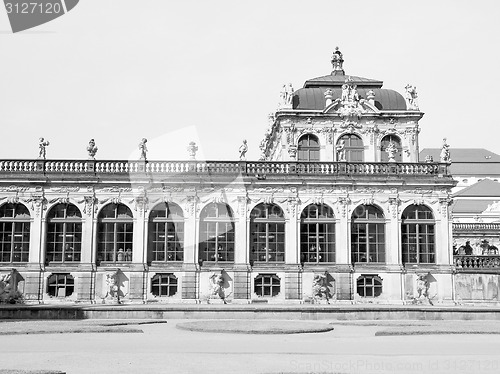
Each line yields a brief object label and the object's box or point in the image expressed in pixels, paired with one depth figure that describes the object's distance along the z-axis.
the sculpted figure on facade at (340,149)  43.06
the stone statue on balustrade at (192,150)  41.87
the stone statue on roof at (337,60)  57.22
